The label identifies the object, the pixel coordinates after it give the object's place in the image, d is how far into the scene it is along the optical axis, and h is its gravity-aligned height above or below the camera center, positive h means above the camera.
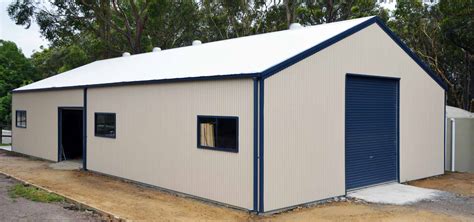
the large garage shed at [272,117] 9.56 -0.20
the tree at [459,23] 20.06 +3.99
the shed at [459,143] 16.16 -1.25
